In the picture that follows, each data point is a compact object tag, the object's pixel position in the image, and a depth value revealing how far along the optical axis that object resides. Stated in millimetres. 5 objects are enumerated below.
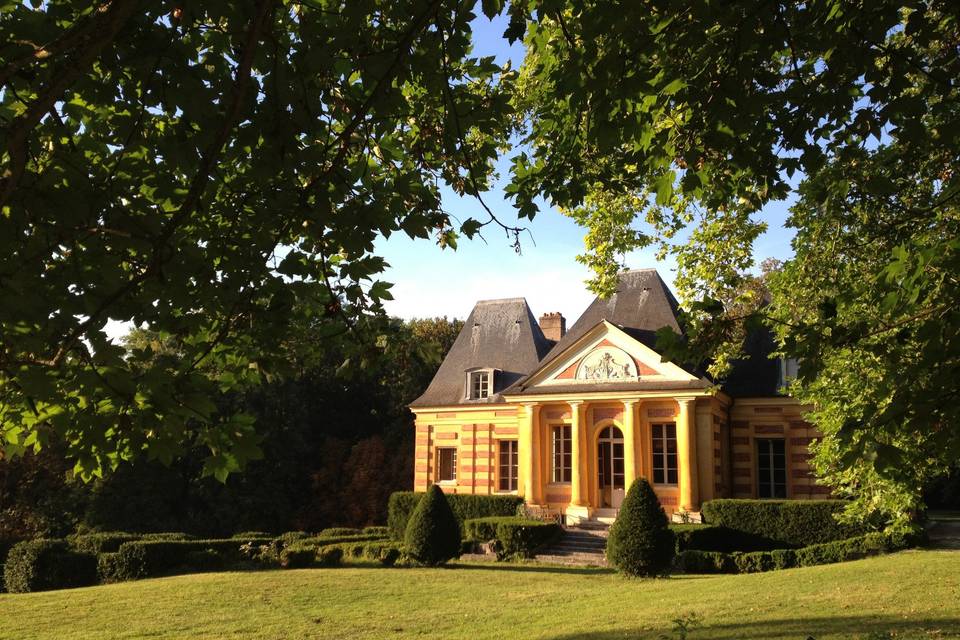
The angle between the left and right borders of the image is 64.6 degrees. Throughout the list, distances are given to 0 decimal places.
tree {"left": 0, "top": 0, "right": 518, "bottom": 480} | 3840
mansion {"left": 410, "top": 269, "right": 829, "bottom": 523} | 21297
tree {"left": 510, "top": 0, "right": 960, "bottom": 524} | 4363
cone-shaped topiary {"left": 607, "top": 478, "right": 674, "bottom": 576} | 14883
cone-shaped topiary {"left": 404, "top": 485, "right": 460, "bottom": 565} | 17328
